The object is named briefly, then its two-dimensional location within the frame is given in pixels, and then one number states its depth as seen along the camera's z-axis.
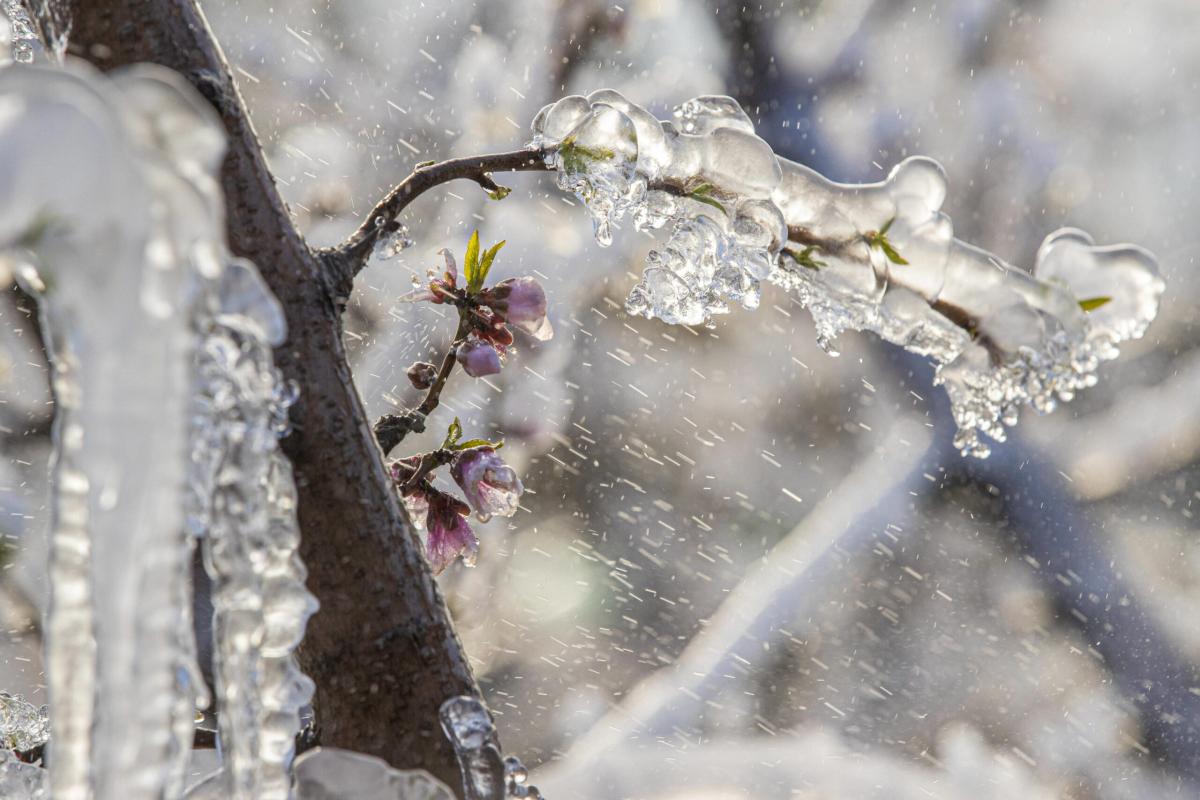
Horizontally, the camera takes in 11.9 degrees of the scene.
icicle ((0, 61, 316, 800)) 0.71
